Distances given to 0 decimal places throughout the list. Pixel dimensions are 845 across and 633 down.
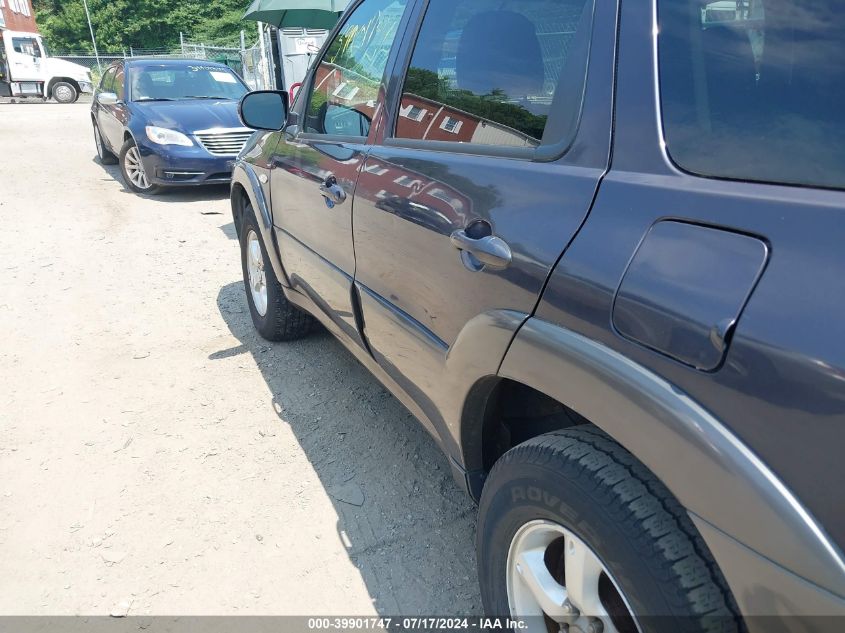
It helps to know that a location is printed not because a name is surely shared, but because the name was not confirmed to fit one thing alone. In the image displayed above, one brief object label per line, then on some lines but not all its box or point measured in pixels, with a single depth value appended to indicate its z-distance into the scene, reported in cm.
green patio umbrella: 746
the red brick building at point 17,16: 3216
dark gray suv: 101
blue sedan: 799
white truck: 2416
